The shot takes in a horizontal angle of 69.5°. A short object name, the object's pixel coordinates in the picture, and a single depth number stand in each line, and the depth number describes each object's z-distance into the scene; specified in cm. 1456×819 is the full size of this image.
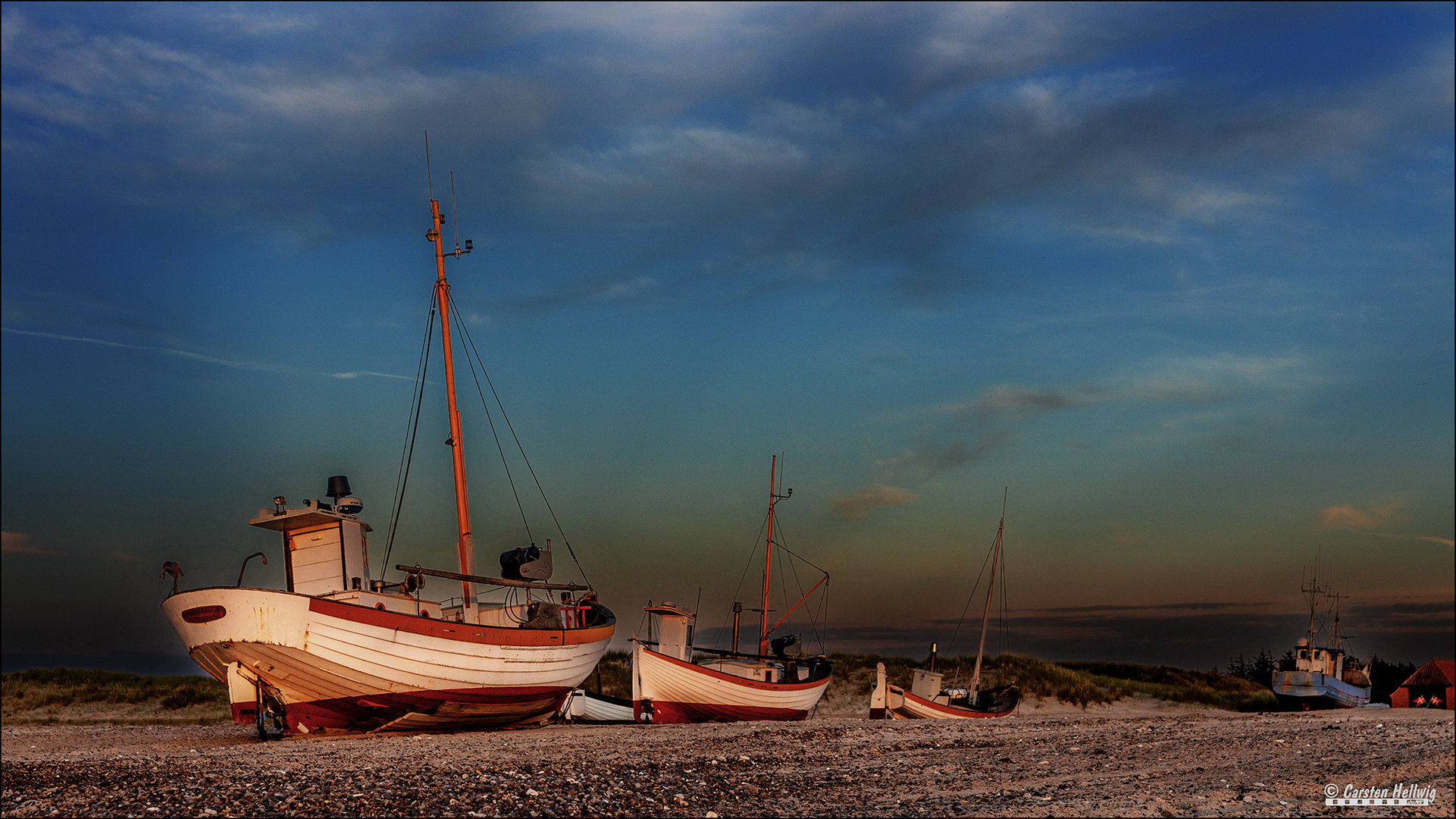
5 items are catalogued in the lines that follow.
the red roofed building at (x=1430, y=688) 5138
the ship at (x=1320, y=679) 4881
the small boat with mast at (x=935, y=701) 3675
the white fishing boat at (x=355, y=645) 2217
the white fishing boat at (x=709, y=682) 3195
